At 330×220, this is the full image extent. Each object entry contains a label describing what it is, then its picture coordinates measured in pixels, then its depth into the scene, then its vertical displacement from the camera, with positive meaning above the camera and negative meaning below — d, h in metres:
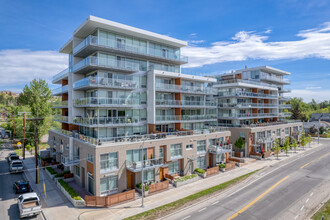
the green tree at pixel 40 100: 55.12 +3.37
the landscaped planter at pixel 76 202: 21.81 -10.15
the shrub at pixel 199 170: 31.49 -9.66
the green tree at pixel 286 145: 45.03 -8.09
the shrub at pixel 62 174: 30.02 -9.65
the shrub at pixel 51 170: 31.77 -9.78
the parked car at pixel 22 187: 25.30 -9.81
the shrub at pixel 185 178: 28.26 -9.85
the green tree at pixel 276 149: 43.94 -8.62
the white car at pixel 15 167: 33.00 -9.44
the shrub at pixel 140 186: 24.79 -9.68
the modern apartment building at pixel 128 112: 25.73 -0.23
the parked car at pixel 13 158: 39.84 -9.47
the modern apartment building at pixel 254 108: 46.28 +0.53
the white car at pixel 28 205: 19.19 -9.41
